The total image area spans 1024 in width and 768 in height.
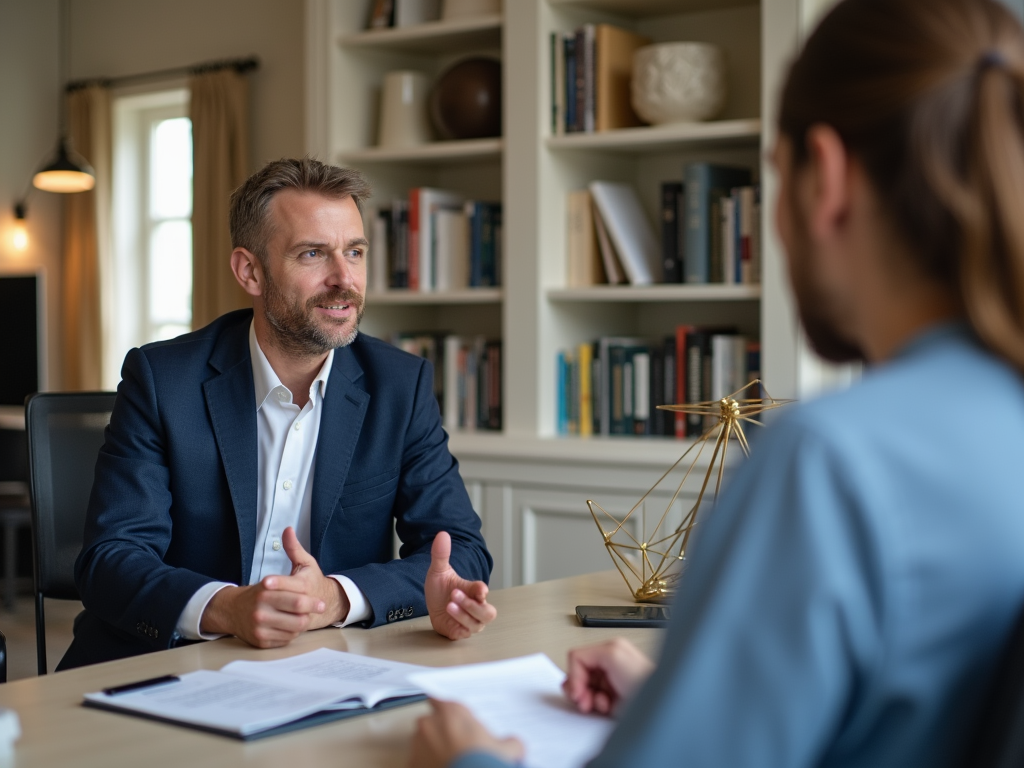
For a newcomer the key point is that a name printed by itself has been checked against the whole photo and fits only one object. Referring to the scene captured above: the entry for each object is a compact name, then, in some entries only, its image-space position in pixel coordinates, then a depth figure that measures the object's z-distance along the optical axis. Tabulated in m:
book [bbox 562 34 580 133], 3.36
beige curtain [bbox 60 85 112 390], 5.54
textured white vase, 3.15
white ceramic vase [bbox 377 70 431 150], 3.78
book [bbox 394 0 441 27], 3.75
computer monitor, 5.38
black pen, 1.24
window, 5.56
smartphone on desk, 1.61
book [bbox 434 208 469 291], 3.70
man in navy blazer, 1.77
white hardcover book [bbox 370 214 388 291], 3.82
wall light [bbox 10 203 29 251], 5.70
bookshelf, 3.08
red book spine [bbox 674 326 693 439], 3.27
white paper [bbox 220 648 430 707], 1.23
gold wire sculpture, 1.71
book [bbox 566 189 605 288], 3.43
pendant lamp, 5.01
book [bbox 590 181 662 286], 3.33
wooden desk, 1.06
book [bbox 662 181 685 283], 3.28
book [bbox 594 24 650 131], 3.31
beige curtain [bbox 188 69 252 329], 4.90
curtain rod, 4.91
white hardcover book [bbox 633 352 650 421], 3.33
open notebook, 1.14
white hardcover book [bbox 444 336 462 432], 3.69
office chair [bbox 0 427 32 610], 4.83
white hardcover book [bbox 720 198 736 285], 3.16
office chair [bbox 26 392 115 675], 2.04
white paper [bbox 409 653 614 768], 1.05
